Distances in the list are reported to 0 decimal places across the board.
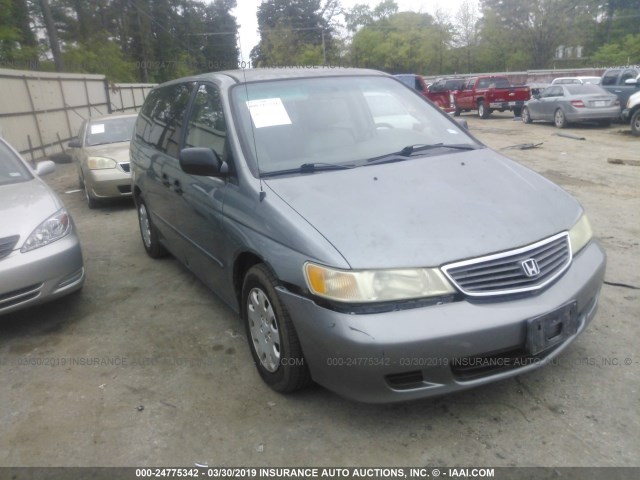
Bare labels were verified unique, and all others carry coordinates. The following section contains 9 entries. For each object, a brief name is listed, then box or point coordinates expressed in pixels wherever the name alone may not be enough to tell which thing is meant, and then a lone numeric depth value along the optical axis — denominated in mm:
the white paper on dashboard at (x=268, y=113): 3416
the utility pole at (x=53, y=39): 23086
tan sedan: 7926
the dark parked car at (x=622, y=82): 16094
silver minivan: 2393
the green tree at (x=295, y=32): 49919
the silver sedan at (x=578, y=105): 15453
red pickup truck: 20609
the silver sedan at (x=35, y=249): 3736
